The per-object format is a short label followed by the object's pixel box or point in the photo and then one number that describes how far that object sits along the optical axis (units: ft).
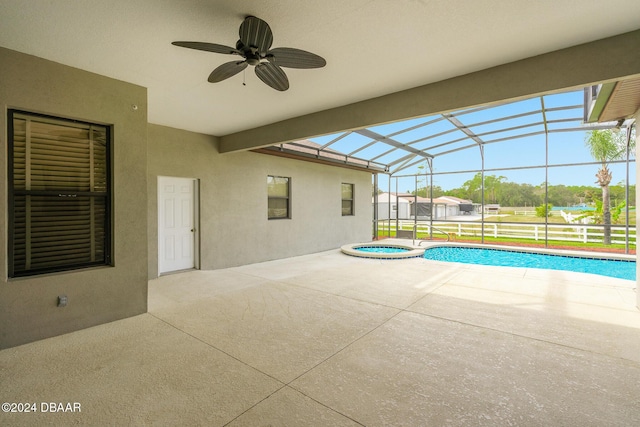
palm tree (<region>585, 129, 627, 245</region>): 33.78
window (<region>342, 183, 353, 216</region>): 33.65
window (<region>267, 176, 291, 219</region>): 25.04
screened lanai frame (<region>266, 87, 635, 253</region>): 21.83
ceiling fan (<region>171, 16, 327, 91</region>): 7.19
